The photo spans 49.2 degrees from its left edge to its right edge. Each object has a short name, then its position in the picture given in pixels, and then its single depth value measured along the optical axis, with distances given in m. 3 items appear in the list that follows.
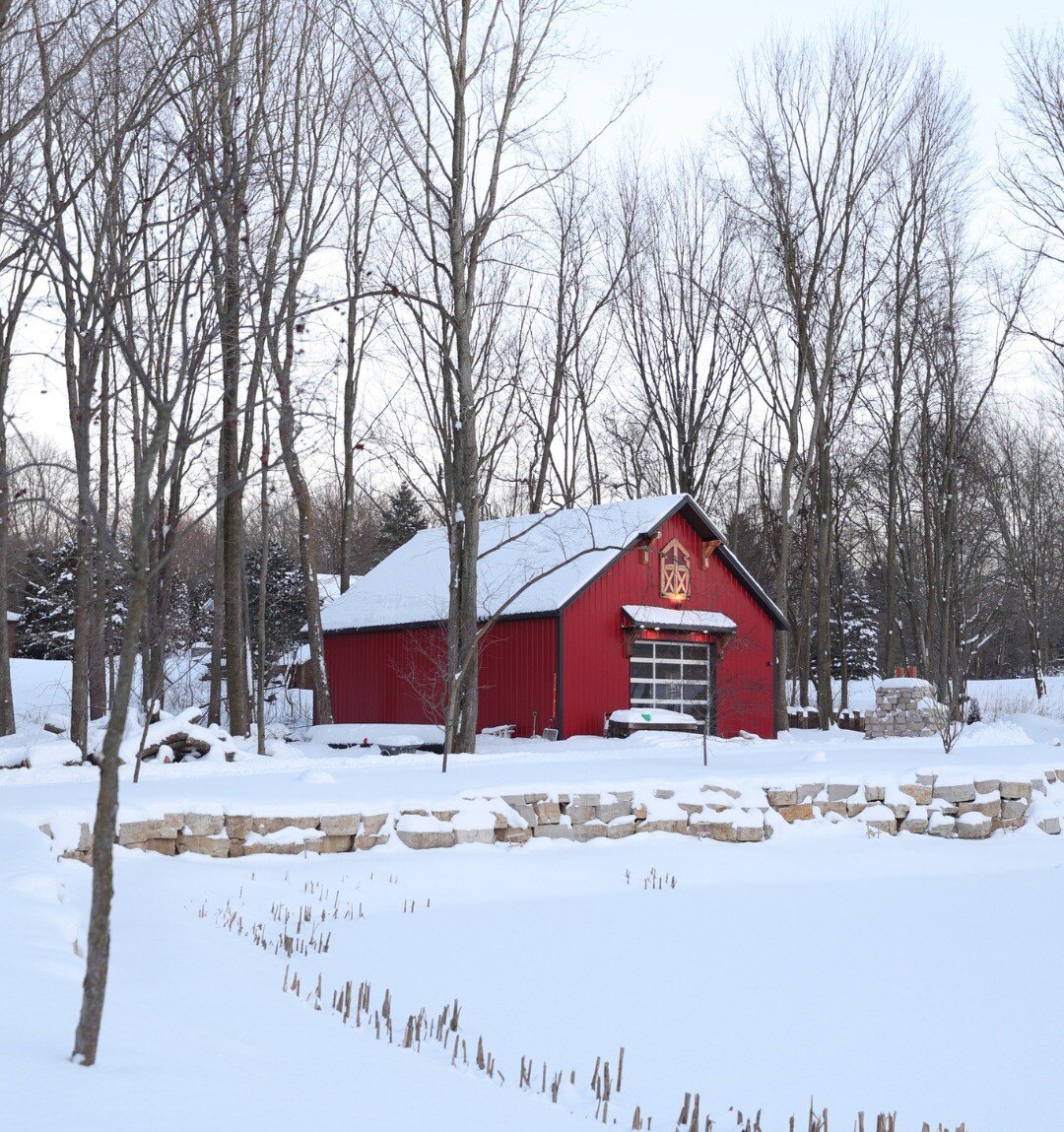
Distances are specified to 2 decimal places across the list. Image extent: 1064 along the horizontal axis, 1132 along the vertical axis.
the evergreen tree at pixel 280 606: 30.72
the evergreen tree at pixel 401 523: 38.44
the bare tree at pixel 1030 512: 35.53
